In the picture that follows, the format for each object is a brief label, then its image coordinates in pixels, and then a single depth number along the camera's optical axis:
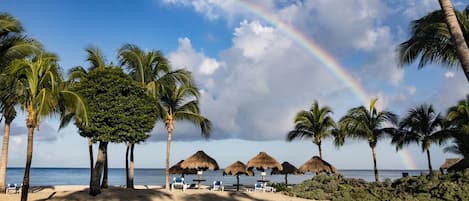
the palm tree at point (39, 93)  12.14
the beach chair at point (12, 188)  22.50
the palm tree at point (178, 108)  24.47
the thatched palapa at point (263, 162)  27.96
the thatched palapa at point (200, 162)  27.50
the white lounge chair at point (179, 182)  25.85
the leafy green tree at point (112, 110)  16.95
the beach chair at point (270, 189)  26.09
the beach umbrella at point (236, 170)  27.78
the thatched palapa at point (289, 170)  29.70
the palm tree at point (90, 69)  20.60
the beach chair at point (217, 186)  26.49
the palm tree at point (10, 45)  15.43
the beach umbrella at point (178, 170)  28.53
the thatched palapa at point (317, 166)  28.95
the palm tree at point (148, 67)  22.61
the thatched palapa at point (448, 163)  40.38
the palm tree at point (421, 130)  30.84
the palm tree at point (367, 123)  30.28
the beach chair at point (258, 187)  26.37
